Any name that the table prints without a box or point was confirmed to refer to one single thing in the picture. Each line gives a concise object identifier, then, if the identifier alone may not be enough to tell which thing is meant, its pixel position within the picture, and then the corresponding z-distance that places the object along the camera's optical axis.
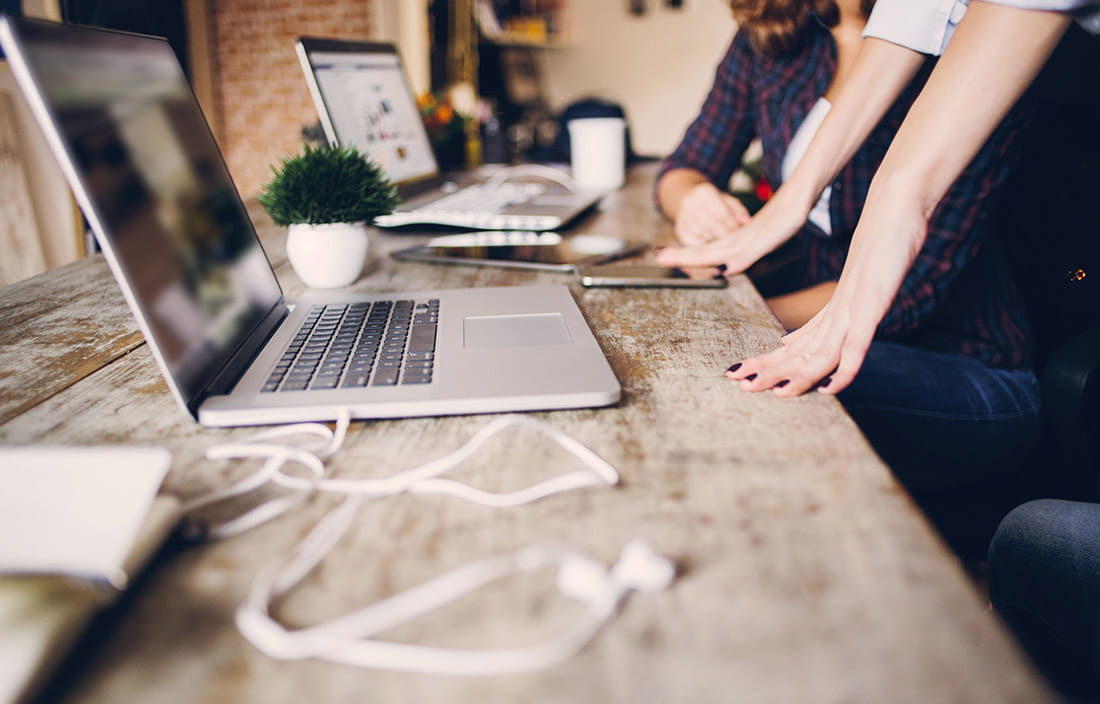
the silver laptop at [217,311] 0.48
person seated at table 0.87
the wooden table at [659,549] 0.30
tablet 1.01
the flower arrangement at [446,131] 1.92
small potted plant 0.88
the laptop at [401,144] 1.22
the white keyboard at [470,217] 1.20
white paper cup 1.74
